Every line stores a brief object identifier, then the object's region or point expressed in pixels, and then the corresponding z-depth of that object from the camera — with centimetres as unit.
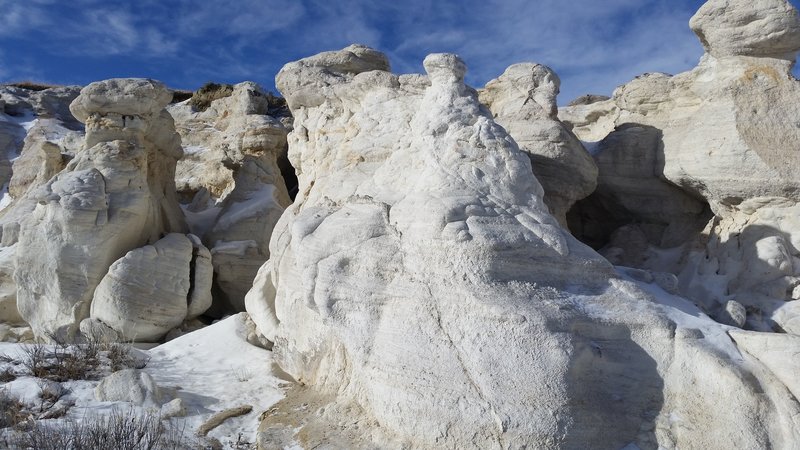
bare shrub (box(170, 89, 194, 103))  2039
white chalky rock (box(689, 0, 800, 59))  688
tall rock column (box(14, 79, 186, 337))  840
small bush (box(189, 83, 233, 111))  1783
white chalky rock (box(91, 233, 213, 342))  809
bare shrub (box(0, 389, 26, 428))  473
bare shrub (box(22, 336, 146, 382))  576
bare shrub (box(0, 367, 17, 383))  561
